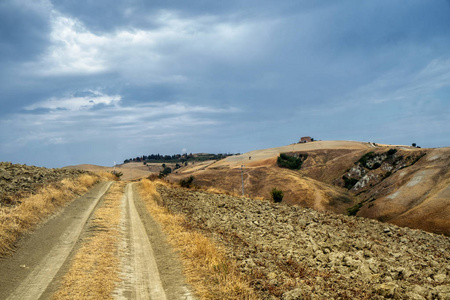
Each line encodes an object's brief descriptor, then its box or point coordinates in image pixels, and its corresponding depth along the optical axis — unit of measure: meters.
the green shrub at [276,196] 59.12
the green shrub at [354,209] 62.40
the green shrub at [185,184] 43.09
